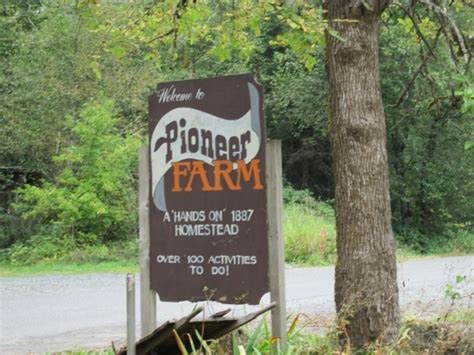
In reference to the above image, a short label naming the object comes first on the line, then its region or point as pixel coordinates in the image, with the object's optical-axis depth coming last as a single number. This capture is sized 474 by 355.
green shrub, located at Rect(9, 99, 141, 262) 20.77
